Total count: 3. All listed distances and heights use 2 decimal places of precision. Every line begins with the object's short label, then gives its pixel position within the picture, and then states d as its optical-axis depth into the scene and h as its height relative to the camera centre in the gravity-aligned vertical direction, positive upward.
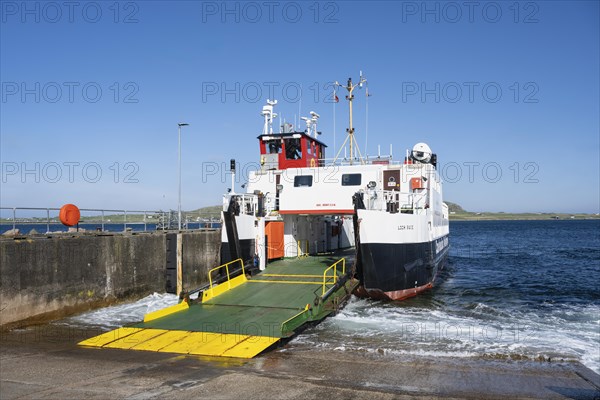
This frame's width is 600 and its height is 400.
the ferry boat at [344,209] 14.38 -0.06
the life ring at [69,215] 14.79 -0.18
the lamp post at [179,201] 20.35 +0.33
